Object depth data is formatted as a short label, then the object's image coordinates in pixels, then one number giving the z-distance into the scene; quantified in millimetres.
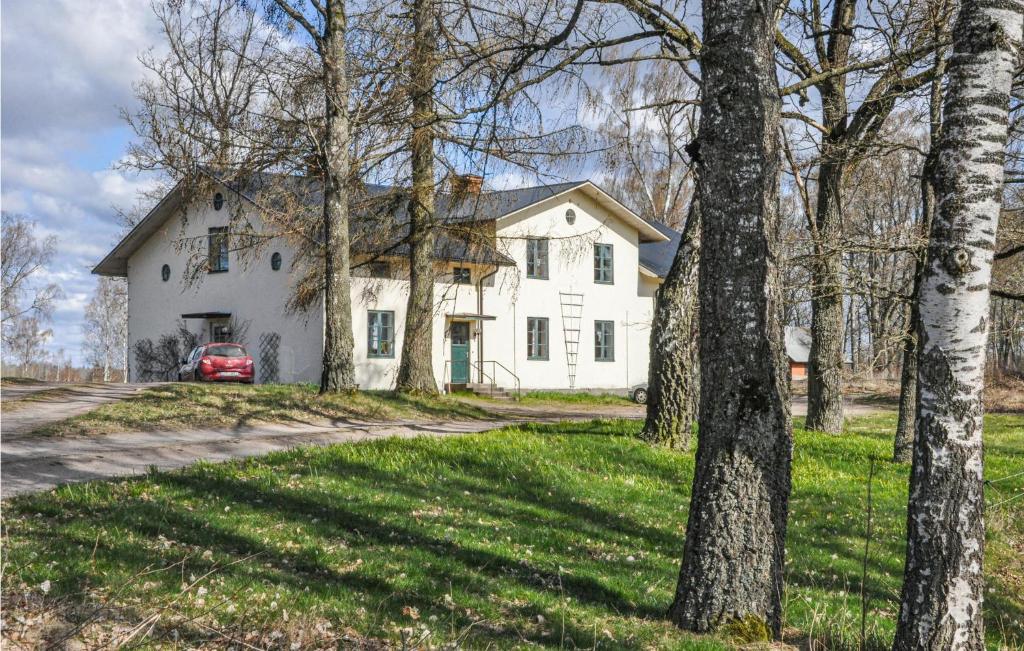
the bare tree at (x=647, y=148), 14873
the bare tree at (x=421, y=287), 20734
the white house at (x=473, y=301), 28984
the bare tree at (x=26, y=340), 59931
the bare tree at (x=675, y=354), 13289
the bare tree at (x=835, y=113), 11602
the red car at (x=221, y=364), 27172
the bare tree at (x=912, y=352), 11914
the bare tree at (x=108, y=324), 59438
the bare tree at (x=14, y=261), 50031
